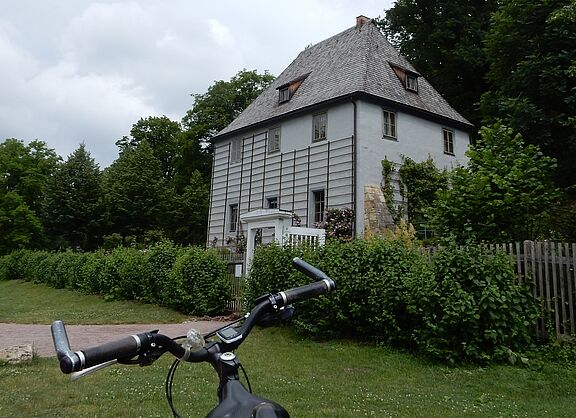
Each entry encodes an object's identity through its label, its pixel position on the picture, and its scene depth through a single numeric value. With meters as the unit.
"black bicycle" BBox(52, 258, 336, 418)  1.47
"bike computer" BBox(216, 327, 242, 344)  1.73
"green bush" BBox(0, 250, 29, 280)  30.01
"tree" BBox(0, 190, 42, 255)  39.53
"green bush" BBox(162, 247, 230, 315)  13.17
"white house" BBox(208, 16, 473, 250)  18.53
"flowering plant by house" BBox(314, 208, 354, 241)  17.66
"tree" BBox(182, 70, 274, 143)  40.59
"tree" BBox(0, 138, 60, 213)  42.75
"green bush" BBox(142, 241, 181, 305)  14.95
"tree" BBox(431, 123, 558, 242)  10.26
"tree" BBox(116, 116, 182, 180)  47.88
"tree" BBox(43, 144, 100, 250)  35.59
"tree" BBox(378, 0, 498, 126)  27.23
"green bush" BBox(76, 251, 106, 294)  19.23
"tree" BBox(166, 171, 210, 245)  38.53
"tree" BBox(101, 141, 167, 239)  36.41
